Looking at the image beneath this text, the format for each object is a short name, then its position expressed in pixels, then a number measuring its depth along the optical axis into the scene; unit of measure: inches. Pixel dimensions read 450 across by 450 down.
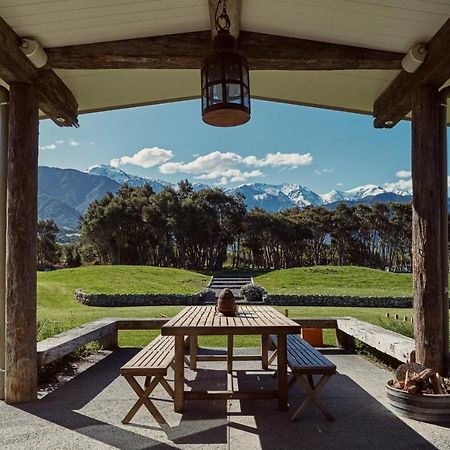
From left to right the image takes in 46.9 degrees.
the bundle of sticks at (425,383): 145.3
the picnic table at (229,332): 143.3
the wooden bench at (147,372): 138.7
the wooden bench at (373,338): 181.2
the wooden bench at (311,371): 141.7
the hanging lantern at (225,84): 124.1
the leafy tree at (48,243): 1729.8
